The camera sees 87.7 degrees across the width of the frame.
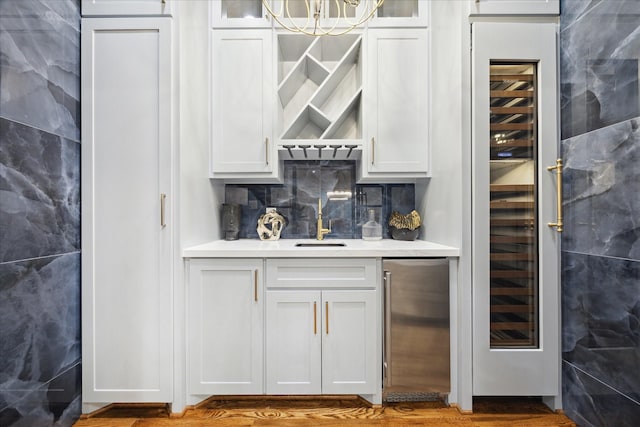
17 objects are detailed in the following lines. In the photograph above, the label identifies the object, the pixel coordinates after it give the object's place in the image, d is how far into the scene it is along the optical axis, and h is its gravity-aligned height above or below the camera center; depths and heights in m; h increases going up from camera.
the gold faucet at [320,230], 2.30 -0.11
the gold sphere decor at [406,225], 2.17 -0.08
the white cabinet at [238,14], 1.96 +1.19
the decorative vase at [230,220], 2.19 -0.04
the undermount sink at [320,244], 2.17 -0.20
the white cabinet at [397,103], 1.97 +0.66
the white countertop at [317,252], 1.69 -0.20
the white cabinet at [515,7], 1.67 +1.04
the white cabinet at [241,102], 1.97 +0.67
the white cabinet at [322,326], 1.71 -0.58
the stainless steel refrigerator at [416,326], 1.71 -0.58
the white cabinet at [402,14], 1.95 +1.18
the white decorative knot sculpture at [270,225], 2.27 -0.08
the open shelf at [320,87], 2.03 +0.83
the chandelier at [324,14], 1.97 +1.21
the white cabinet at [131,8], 1.64 +1.01
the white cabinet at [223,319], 1.71 -0.54
